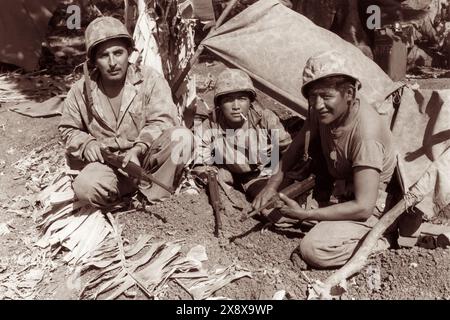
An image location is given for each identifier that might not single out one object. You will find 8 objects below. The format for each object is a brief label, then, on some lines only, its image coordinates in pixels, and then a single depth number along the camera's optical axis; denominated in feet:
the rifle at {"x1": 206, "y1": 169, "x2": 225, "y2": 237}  13.28
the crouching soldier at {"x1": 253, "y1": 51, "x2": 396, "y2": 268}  11.35
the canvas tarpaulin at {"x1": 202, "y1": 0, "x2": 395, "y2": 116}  15.78
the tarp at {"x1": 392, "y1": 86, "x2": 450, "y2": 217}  12.45
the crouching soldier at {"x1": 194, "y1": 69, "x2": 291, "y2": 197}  14.48
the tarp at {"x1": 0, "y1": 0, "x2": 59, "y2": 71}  25.40
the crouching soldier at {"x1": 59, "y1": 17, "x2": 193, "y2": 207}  13.69
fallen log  11.24
